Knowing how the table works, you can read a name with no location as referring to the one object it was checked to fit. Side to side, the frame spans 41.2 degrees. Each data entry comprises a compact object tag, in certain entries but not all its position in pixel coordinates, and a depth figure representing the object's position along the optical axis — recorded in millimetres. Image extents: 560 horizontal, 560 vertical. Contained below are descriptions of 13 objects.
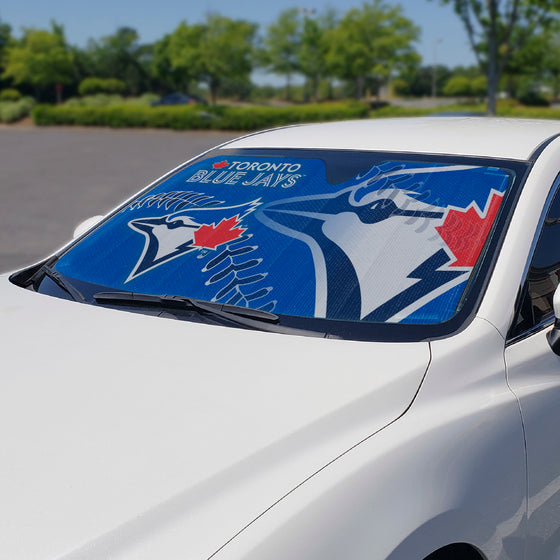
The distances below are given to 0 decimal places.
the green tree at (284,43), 55631
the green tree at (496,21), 24906
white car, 1498
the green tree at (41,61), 60031
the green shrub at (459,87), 74375
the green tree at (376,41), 50438
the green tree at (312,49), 55188
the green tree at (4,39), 70750
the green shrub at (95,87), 62000
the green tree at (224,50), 49125
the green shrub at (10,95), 57875
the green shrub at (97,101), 45281
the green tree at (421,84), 82188
